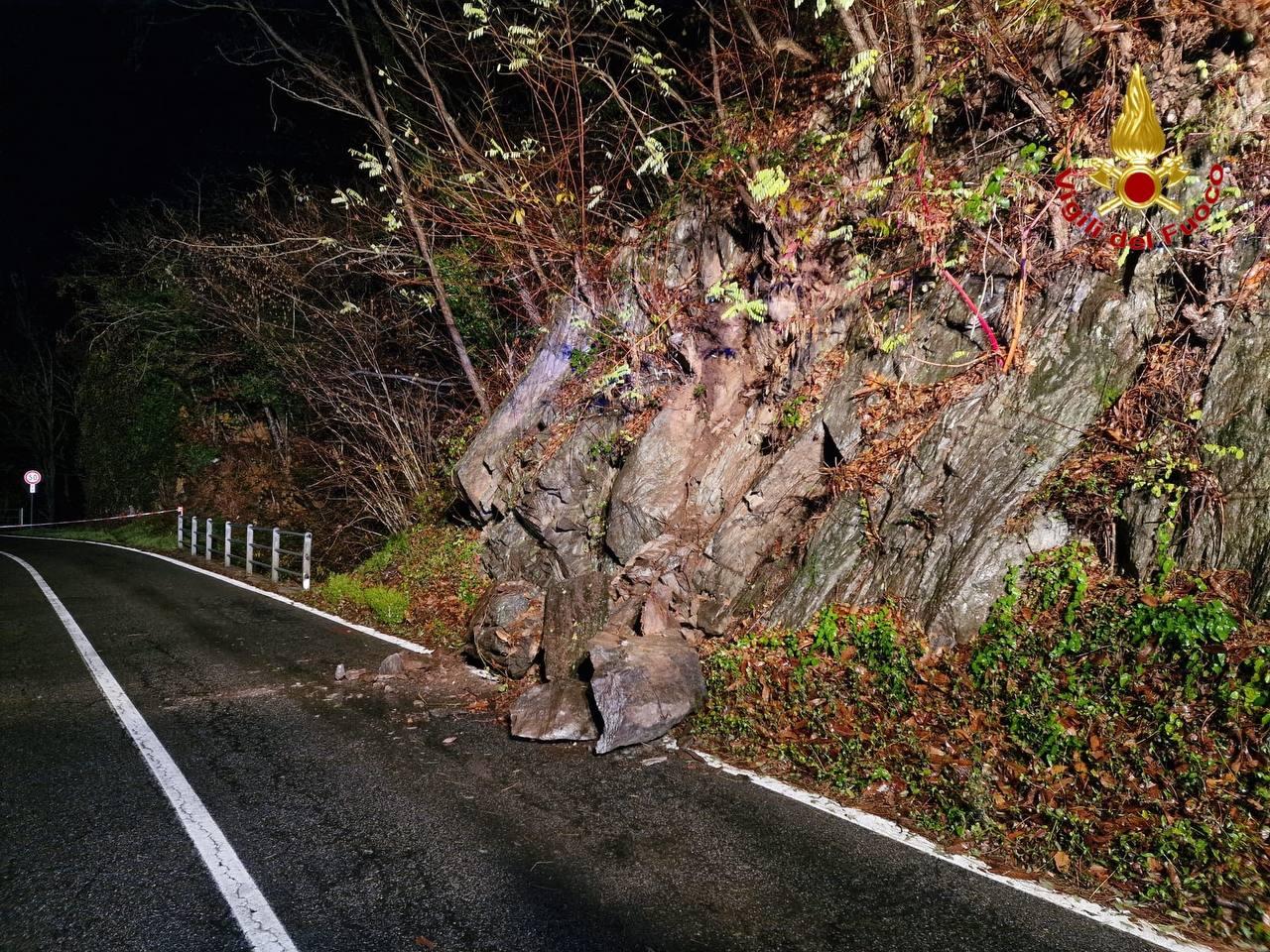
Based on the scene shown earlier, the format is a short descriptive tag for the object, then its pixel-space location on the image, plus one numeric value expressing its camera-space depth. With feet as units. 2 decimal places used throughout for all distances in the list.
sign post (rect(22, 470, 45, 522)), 104.17
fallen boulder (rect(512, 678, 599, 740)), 17.89
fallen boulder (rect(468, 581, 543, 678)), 23.02
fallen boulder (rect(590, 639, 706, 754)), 17.35
